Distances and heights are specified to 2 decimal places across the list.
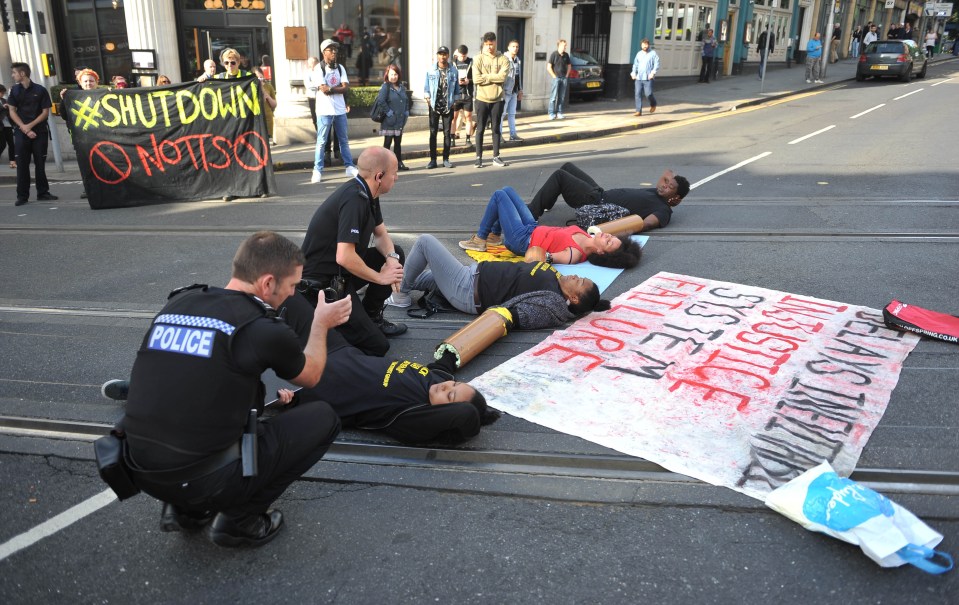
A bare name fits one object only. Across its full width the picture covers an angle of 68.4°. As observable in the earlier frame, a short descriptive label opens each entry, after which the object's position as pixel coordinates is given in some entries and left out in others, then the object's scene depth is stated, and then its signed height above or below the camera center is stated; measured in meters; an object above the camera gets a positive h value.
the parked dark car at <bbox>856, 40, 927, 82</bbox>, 27.38 +0.19
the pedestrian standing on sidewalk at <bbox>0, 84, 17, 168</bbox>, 11.77 -1.28
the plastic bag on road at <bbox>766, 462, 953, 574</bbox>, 2.63 -1.70
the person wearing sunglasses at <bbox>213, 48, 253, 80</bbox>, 10.30 -0.09
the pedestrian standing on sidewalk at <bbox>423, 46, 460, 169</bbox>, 11.74 -0.45
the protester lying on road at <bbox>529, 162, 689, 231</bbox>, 7.84 -1.42
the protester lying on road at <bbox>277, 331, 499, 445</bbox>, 3.50 -1.65
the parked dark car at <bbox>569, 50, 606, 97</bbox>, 20.62 -0.38
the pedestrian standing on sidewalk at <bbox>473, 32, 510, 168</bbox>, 11.59 -0.39
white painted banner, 3.48 -1.79
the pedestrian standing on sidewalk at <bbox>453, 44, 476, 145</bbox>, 13.31 -0.62
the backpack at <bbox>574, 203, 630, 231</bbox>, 7.62 -1.56
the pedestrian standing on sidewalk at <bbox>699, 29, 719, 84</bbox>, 25.27 +0.31
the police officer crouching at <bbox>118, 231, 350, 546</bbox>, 2.45 -1.12
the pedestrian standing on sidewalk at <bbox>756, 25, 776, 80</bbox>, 32.03 +0.92
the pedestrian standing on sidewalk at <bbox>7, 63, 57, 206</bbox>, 9.51 -0.83
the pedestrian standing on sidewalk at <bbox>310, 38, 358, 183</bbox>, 11.00 -0.61
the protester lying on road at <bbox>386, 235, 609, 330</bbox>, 5.02 -1.61
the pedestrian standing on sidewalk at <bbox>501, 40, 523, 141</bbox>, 14.12 -0.59
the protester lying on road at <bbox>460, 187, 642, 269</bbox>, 6.36 -1.59
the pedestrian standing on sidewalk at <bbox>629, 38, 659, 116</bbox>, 17.61 -0.23
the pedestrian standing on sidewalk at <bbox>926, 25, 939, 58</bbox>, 39.76 +1.31
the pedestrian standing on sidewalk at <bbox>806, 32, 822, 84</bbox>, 26.91 +0.29
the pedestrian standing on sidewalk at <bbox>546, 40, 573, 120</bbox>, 17.27 -0.35
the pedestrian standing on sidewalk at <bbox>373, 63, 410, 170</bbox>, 11.43 -0.69
